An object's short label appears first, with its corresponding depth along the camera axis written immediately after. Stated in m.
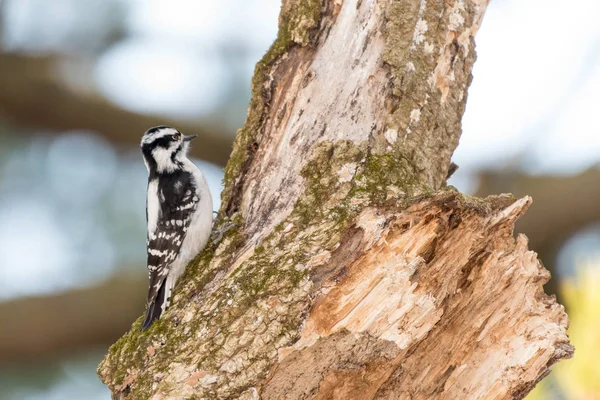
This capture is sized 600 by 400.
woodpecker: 8.26
